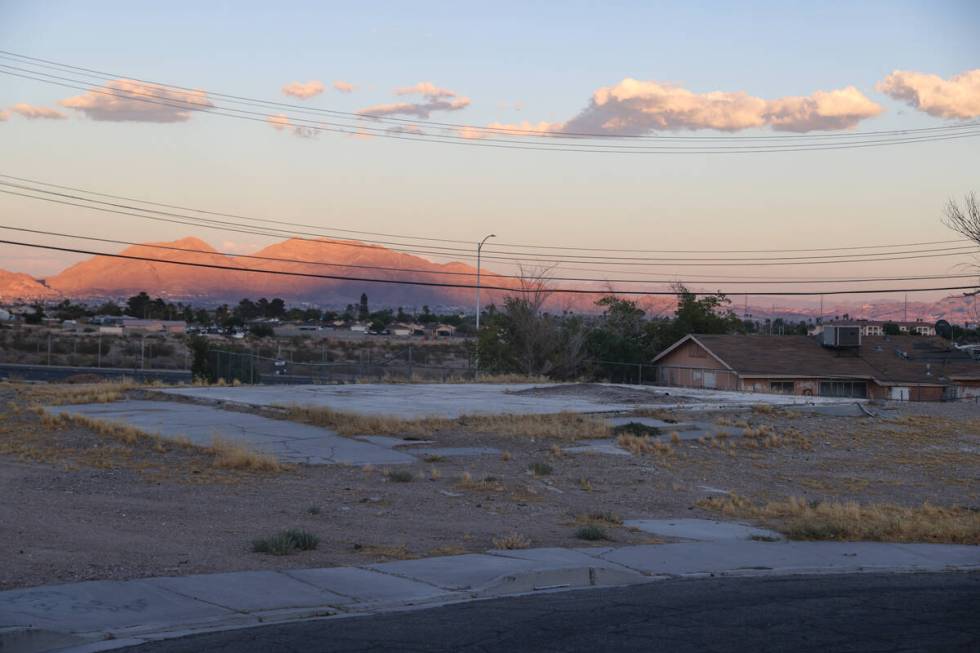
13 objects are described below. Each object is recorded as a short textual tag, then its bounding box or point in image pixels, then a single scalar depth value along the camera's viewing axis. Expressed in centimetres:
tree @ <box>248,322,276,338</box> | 11744
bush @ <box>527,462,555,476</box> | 2107
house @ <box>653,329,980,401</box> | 6009
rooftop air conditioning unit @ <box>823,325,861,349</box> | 6369
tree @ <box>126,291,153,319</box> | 16050
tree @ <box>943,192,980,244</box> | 3316
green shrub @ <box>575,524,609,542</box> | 1431
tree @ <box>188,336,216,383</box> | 5338
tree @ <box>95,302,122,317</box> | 16275
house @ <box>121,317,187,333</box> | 12648
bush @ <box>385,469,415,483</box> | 1947
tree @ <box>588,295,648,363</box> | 6881
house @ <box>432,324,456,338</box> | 15310
